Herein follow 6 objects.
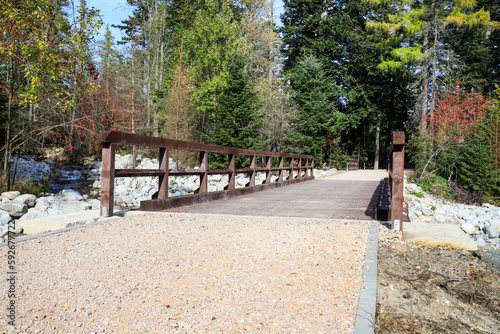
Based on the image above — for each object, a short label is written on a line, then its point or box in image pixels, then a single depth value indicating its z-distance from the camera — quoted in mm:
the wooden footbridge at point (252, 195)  4782
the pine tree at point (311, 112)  26234
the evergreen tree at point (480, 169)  16125
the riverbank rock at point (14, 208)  7348
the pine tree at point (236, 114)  17719
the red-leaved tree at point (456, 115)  17469
